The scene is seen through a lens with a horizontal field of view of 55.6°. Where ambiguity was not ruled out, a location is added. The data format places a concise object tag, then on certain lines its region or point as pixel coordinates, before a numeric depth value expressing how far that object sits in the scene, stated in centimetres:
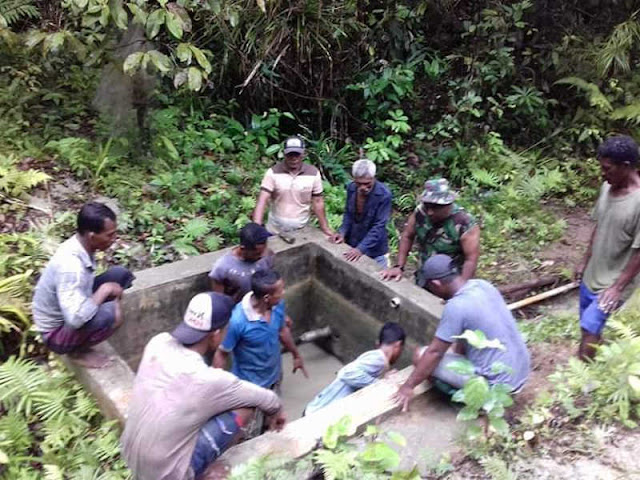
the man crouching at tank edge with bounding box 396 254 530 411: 387
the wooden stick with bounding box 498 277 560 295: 685
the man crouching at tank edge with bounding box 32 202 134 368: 396
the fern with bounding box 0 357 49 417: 435
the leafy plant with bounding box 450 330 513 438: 372
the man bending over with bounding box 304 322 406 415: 453
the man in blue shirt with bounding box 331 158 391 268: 575
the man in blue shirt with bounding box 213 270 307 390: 435
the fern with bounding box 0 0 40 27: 717
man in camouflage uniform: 491
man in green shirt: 402
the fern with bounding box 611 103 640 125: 880
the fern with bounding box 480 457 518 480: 359
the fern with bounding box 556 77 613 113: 894
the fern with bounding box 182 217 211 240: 650
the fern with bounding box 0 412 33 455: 410
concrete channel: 402
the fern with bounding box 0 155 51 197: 620
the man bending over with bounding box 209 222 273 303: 501
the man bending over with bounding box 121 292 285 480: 324
